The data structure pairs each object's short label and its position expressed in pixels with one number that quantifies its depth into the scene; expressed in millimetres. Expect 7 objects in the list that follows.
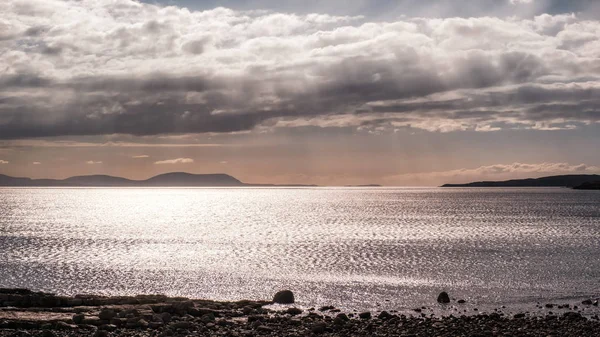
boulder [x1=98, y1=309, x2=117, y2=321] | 29547
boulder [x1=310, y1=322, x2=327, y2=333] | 28000
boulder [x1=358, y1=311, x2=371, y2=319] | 32531
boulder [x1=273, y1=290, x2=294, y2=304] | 37938
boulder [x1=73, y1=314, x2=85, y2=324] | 28770
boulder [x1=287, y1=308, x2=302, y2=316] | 33844
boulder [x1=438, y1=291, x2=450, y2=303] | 38562
